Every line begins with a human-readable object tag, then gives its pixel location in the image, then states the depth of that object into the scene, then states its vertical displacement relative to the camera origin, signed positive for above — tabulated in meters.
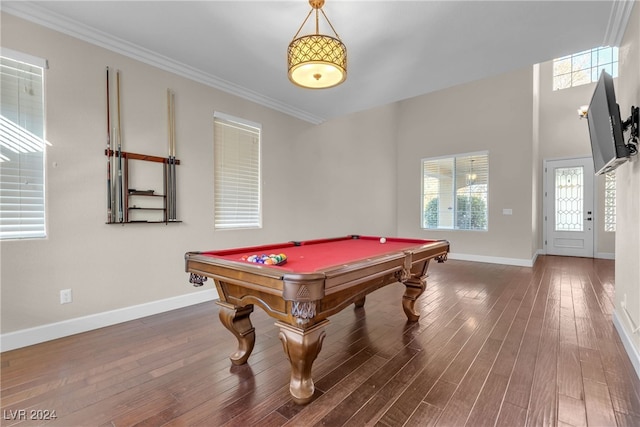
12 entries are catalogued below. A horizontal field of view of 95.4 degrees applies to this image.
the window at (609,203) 6.11 +0.09
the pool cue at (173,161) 3.13 +0.53
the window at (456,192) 6.23 +0.38
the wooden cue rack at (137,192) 2.79 +0.27
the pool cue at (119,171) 2.75 +0.38
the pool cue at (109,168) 2.69 +0.40
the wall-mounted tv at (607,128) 1.91 +0.57
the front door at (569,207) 6.39 +0.01
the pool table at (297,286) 1.41 -0.41
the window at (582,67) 6.23 +3.12
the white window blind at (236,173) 3.62 +0.49
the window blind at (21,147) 2.25 +0.52
